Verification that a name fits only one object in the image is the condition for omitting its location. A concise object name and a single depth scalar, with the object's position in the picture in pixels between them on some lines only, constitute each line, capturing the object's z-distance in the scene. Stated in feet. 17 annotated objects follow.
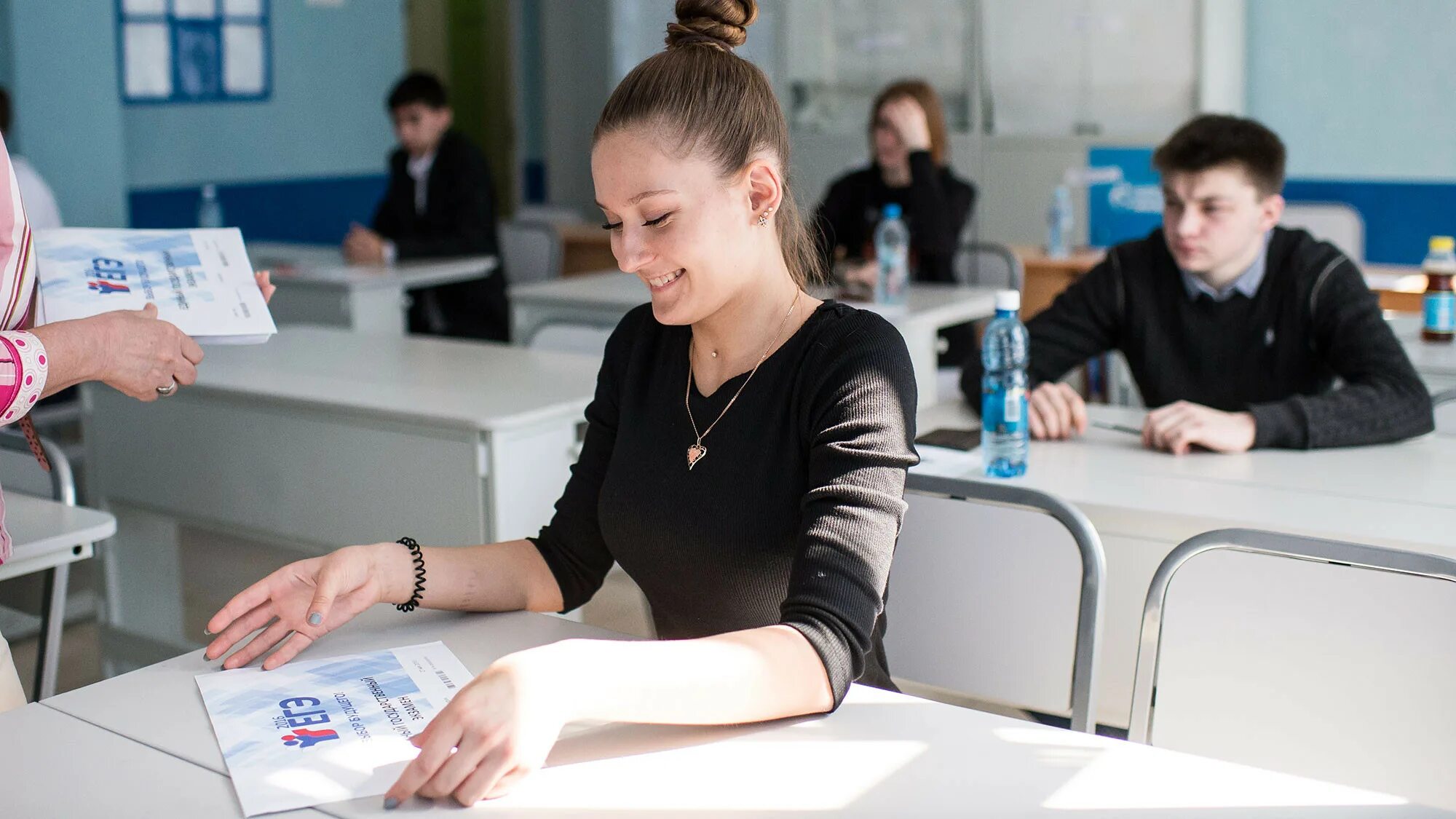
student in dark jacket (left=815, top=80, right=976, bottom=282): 14.49
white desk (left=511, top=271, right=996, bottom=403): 11.81
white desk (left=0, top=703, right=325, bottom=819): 3.49
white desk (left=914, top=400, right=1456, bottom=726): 5.67
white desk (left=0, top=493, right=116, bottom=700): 6.14
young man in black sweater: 7.25
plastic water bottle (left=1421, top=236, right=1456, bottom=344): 9.88
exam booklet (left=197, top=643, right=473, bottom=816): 3.58
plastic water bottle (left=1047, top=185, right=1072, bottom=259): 17.87
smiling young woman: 4.13
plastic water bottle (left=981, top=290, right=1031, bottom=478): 6.90
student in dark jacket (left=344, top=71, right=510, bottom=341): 16.03
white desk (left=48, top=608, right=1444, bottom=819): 3.43
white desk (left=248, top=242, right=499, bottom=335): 14.40
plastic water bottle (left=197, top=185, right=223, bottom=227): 17.47
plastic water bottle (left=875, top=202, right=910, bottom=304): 12.69
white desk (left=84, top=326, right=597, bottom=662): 7.80
